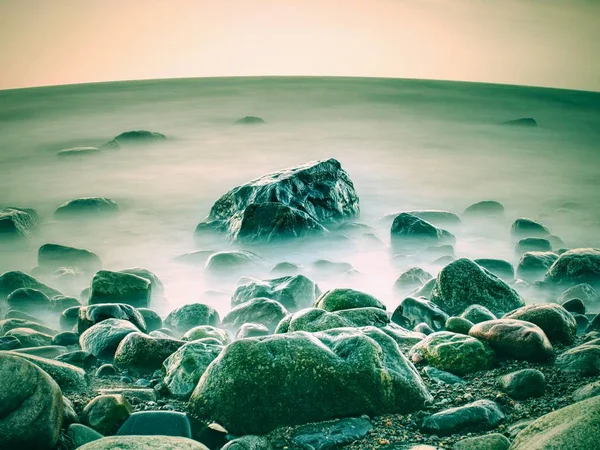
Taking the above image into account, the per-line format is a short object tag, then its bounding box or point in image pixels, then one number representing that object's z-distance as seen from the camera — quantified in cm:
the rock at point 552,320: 536
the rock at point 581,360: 461
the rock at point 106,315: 625
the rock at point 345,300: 588
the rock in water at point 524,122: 3379
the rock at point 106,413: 397
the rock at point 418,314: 627
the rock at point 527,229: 1295
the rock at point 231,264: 978
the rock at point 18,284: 840
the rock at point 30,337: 607
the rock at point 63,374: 453
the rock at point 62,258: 1059
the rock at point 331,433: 383
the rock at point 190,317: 701
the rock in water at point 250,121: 3428
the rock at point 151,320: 698
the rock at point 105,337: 541
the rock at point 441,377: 464
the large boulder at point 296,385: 406
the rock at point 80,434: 379
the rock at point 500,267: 930
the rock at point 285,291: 748
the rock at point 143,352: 502
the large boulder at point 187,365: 450
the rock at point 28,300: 798
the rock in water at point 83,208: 1445
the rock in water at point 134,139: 2328
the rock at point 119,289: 765
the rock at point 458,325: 547
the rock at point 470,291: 674
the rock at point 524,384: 434
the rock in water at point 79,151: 2317
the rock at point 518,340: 489
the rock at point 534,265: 935
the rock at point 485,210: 1506
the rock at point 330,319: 525
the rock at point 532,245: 1160
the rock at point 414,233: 1170
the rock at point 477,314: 589
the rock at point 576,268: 862
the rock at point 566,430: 316
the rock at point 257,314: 668
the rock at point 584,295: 811
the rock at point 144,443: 332
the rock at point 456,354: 479
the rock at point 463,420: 393
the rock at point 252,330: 616
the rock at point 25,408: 360
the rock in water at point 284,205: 1154
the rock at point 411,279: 894
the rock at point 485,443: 360
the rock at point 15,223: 1234
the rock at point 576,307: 703
